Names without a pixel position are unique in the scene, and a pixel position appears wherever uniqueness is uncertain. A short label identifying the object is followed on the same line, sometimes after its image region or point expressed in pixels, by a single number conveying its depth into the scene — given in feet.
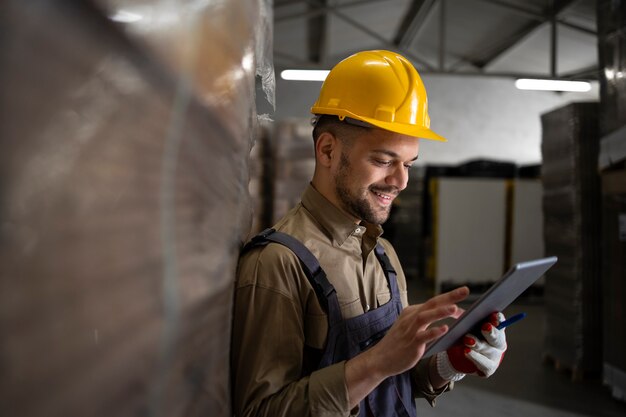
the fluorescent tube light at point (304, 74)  25.82
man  3.38
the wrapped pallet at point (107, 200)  1.30
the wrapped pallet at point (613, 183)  11.99
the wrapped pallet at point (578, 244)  14.02
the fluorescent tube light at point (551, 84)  27.81
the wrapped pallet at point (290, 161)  14.51
